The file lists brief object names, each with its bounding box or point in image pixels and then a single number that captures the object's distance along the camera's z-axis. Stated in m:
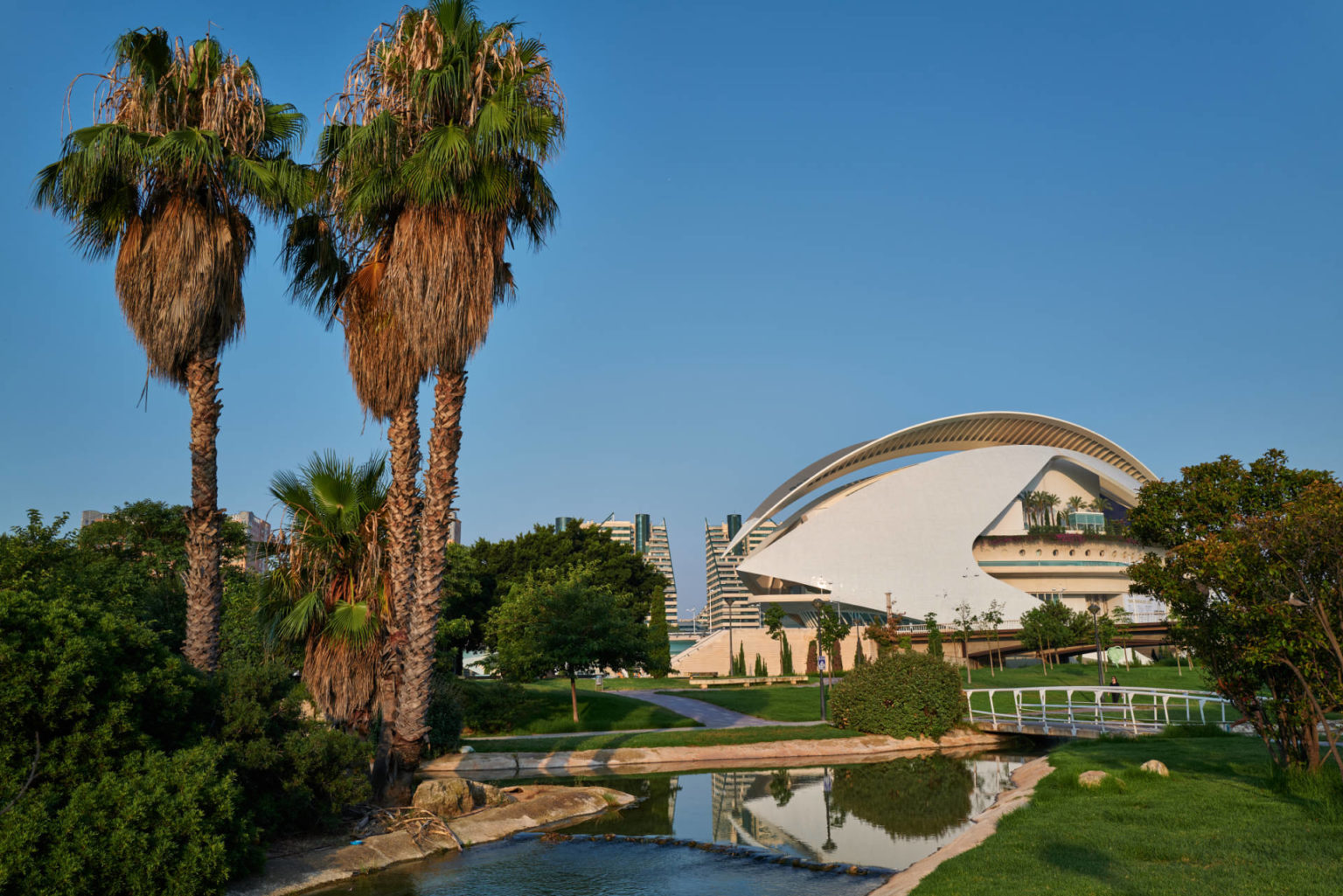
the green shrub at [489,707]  27.16
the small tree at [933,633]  49.34
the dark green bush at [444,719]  21.61
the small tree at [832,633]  48.34
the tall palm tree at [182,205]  12.97
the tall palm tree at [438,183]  13.66
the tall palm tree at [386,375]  14.23
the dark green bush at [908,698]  25.02
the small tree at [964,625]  52.32
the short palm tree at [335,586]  14.77
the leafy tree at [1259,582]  10.49
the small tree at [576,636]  28.75
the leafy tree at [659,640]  54.40
